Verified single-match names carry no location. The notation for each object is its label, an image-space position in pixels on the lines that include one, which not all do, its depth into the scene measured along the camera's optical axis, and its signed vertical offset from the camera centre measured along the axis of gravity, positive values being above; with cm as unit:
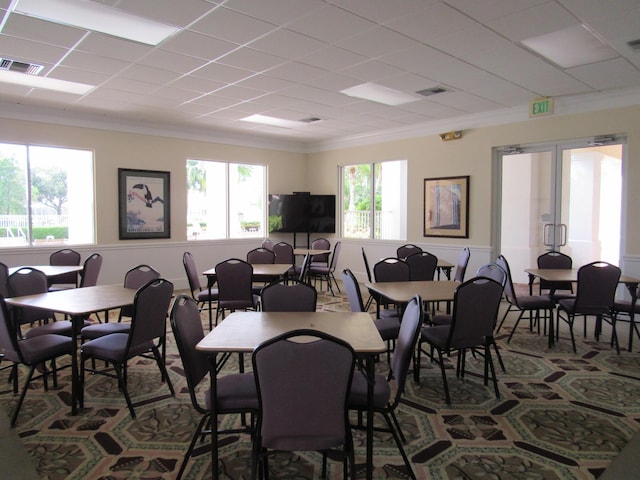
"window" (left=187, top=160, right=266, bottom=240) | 899 +43
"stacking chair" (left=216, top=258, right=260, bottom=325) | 501 -75
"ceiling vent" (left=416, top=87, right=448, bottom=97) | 588 +177
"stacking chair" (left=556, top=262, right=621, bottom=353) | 457 -73
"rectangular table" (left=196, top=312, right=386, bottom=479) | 234 -68
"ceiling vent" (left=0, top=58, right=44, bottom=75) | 497 +178
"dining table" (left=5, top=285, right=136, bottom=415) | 329 -68
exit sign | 626 +165
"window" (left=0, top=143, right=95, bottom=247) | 688 +39
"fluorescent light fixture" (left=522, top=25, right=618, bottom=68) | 417 +178
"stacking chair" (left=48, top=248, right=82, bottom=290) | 621 -60
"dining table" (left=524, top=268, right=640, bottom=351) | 473 -64
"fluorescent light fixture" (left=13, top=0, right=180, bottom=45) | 361 +178
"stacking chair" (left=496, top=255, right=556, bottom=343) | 495 -92
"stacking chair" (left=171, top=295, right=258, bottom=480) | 239 -96
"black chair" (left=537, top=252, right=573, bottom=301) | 560 -55
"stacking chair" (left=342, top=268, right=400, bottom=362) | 350 -73
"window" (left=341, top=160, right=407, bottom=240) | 945 +35
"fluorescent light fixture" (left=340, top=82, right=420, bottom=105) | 596 +180
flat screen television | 988 +16
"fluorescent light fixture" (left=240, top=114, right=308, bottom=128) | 777 +181
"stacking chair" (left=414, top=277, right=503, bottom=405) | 333 -77
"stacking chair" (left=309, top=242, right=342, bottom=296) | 770 -88
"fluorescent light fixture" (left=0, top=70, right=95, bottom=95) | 552 +180
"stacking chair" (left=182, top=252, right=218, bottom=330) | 546 -81
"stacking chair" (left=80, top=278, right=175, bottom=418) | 324 -91
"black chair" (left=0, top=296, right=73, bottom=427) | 309 -97
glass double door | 625 +35
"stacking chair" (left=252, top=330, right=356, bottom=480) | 191 -76
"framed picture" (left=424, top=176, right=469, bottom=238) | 766 +24
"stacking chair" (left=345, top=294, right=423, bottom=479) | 240 -94
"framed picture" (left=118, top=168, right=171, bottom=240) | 788 +29
